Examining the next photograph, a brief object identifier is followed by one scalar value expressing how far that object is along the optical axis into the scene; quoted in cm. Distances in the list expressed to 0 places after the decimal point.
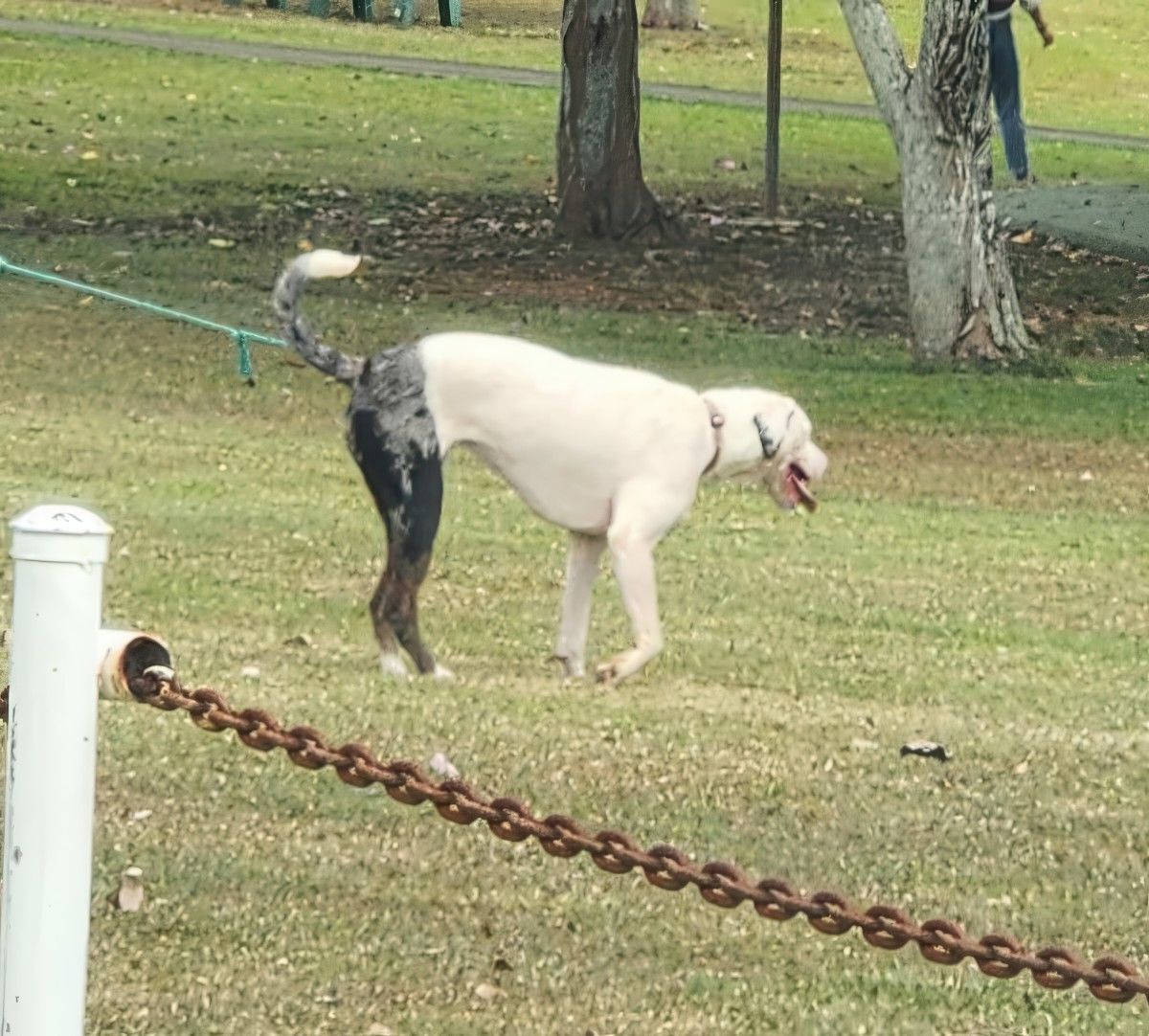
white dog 1495
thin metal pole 4091
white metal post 798
